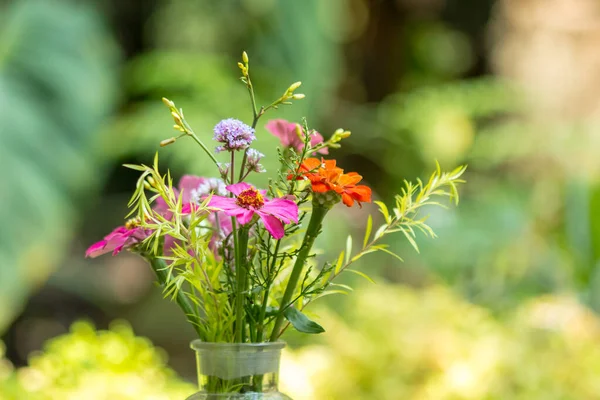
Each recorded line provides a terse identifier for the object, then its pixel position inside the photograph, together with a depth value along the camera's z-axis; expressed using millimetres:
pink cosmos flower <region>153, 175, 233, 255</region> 1118
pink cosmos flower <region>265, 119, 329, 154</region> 1120
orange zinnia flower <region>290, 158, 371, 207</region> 1078
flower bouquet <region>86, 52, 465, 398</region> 1079
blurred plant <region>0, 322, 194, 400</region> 1551
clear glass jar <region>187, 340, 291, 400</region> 1097
